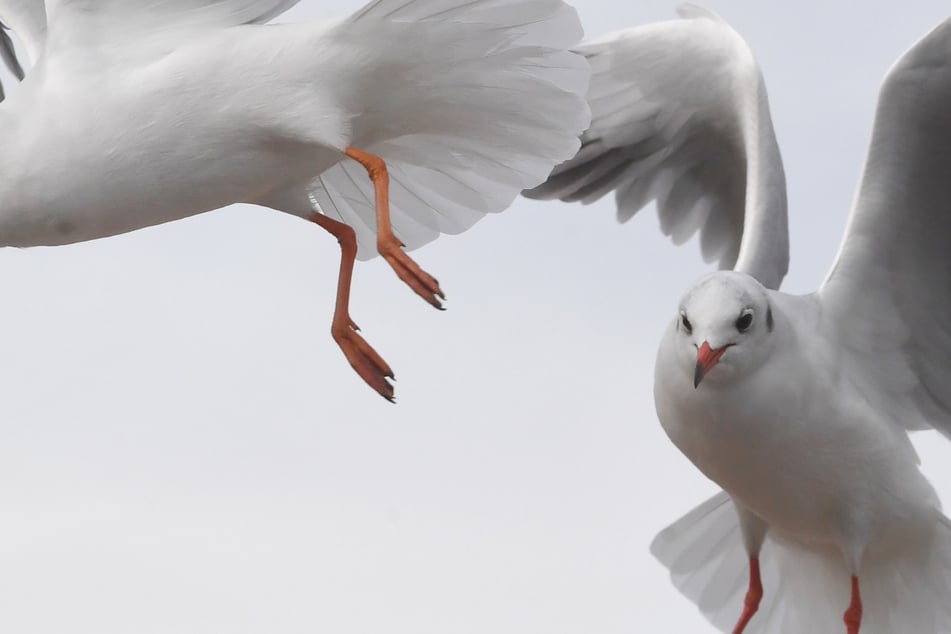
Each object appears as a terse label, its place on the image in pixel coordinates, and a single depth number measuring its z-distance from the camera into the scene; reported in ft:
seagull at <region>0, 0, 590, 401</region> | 33.50
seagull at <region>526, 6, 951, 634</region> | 39.75
